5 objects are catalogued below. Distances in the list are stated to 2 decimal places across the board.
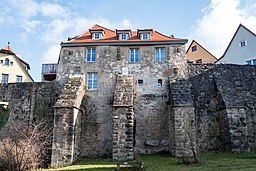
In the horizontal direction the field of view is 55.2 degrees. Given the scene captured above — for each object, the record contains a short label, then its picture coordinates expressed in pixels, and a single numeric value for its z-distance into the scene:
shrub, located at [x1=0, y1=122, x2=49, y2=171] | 11.78
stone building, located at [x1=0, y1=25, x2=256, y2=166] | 14.67
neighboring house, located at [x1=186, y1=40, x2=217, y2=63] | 31.25
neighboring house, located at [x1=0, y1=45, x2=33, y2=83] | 29.61
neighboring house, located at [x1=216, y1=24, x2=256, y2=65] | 25.30
